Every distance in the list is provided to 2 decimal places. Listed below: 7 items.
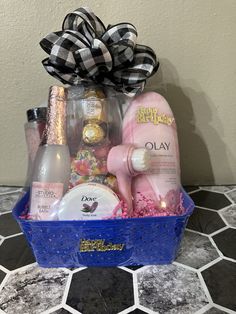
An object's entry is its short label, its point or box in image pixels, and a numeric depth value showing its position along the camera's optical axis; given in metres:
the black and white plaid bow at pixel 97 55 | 0.44
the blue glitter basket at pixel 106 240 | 0.39
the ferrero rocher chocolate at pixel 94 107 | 0.46
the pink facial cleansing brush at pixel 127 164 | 0.40
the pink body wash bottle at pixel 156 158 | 0.45
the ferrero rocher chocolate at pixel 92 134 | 0.44
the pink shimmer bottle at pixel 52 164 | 0.42
